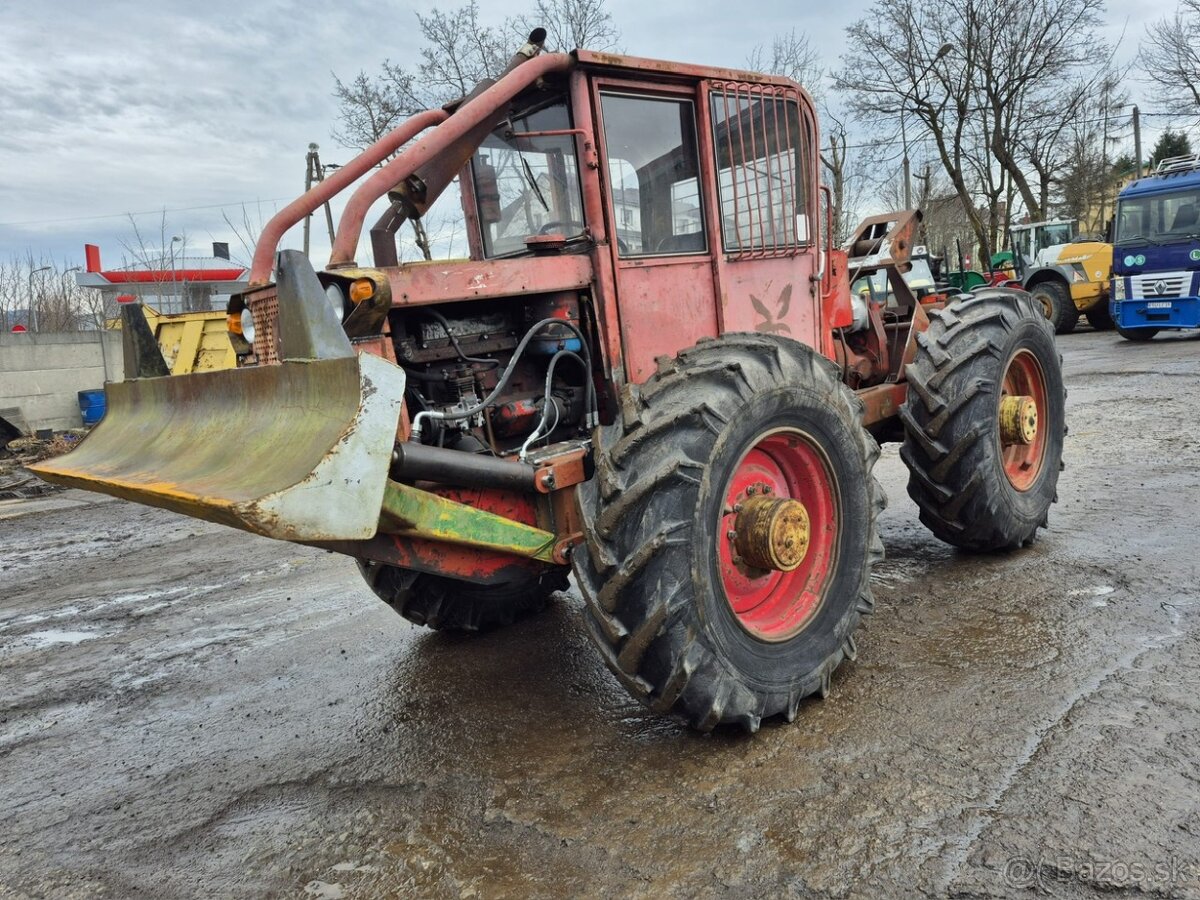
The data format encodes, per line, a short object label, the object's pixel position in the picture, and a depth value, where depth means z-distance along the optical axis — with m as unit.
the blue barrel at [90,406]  12.95
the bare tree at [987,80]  29.42
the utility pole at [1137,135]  33.59
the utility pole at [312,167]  21.50
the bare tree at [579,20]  22.62
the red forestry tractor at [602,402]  2.65
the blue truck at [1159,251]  14.28
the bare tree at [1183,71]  32.19
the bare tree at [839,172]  28.58
